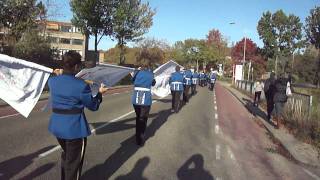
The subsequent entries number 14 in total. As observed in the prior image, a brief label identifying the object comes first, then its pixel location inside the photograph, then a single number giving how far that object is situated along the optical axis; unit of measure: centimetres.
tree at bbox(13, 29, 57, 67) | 1712
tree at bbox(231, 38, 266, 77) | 4465
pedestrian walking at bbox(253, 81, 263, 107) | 1359
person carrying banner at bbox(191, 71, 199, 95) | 1654
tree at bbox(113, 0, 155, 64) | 2363
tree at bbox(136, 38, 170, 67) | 4462
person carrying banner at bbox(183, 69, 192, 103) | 1261
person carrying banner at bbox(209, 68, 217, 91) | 2424
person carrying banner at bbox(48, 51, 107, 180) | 312
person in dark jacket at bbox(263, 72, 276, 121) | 892
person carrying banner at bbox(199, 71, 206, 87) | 2778
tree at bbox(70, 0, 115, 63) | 2306
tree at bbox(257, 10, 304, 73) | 3583
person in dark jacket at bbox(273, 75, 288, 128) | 820
